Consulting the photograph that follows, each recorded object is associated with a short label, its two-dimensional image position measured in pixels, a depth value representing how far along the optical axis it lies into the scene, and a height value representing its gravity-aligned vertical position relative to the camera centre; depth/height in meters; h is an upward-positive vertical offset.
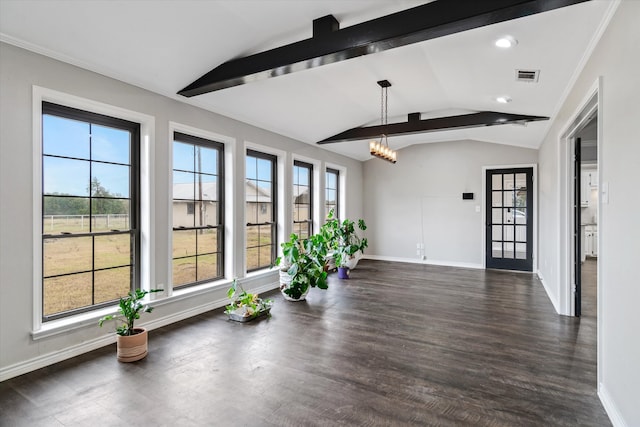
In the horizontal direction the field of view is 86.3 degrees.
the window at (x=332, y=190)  7.59 +0.56
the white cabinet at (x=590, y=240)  8.56 -0.65
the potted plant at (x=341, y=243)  6.44 -0.56
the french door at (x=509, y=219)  7.05 -0.09
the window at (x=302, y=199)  6.45 +0.31
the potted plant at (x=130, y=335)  2.95 -1.07
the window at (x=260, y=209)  5.31 +0.10
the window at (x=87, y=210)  3.04 +0.05
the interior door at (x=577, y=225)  4.09 -0.13
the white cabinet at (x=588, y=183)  8.22 +0.77
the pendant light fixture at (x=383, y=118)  4.62 +1.68
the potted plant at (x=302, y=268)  4.87 -0.78
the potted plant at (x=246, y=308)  4.02 -1.14
